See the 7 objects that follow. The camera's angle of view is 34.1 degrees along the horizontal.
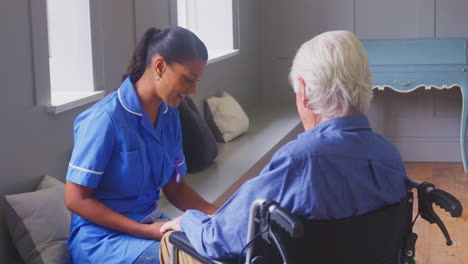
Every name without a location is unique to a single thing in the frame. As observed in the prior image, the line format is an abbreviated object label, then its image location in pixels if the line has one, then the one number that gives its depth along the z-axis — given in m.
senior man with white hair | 1.75
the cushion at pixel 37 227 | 2.54
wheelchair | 1.72
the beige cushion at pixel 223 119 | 4.87
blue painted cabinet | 5.70
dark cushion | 3.97
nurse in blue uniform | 2.32
